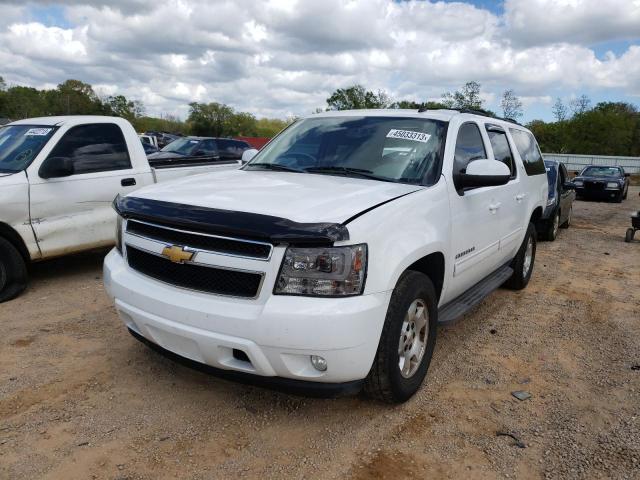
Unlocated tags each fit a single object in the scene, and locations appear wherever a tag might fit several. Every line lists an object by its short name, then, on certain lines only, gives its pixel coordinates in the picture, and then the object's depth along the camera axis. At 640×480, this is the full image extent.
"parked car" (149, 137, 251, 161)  13.91
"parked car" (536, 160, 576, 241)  9.56
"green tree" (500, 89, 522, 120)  50.88
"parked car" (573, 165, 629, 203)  18.91
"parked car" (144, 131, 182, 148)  31.60
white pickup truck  5.08
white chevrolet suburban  2.53
